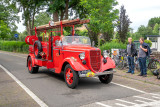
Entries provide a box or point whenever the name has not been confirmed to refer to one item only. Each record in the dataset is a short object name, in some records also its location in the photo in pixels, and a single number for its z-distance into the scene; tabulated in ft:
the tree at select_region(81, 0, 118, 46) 44.42
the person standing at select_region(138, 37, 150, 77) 28.63
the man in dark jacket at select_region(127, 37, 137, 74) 31.26
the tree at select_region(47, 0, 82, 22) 64.80
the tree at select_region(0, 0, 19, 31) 163.12
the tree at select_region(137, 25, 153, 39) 247.64
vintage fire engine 21.90
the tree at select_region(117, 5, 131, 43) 67.46
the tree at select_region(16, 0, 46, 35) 72.64
